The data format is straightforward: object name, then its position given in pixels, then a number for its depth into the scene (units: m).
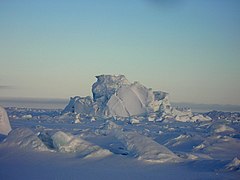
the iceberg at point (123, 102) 68.00
